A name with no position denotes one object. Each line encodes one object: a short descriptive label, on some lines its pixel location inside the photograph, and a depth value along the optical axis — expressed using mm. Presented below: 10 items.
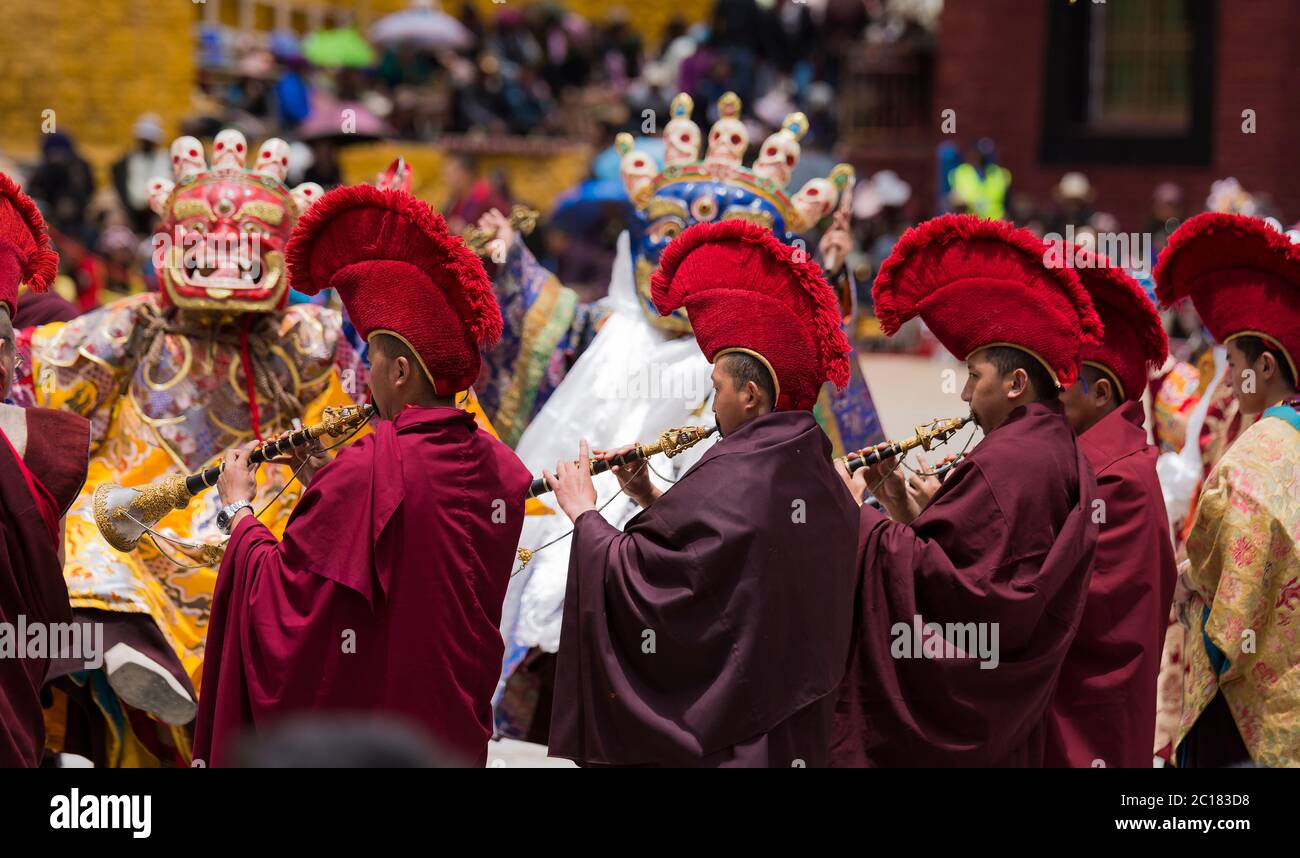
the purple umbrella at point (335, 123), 17641
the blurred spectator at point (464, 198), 14922
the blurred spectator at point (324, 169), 15125
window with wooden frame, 22312
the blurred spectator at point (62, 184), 18141
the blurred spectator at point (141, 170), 18547
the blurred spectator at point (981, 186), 19984
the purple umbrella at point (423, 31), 24328
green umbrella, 24203
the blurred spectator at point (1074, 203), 20688
